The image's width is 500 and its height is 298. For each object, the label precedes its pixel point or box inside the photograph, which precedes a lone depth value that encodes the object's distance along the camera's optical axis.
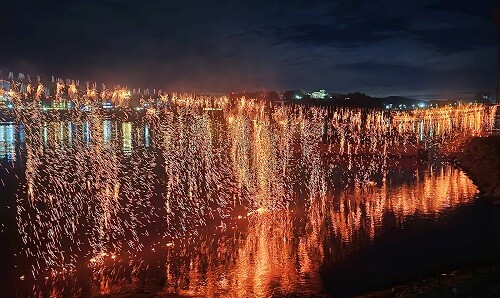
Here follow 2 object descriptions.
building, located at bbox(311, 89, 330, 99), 135.62
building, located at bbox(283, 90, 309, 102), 133.38
